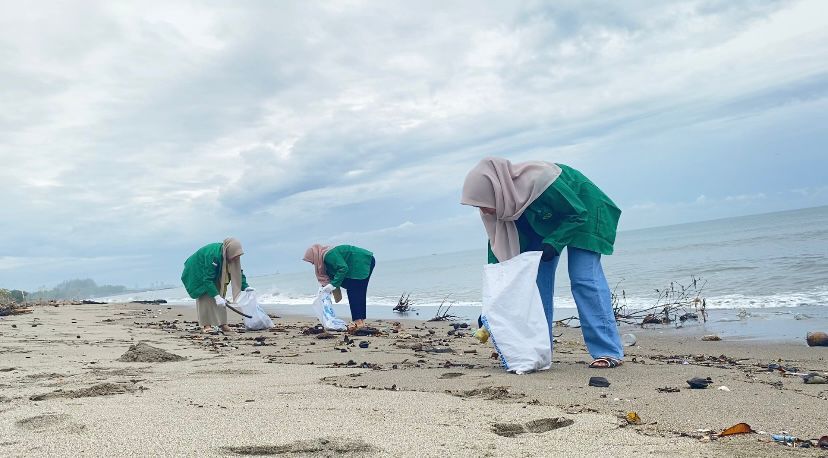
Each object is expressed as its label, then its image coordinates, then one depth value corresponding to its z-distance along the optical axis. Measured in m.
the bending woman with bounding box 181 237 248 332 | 9.68
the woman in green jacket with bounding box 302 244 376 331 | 9.52
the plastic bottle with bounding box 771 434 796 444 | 2.38
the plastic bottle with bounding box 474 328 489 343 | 4.90
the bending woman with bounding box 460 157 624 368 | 4.62
